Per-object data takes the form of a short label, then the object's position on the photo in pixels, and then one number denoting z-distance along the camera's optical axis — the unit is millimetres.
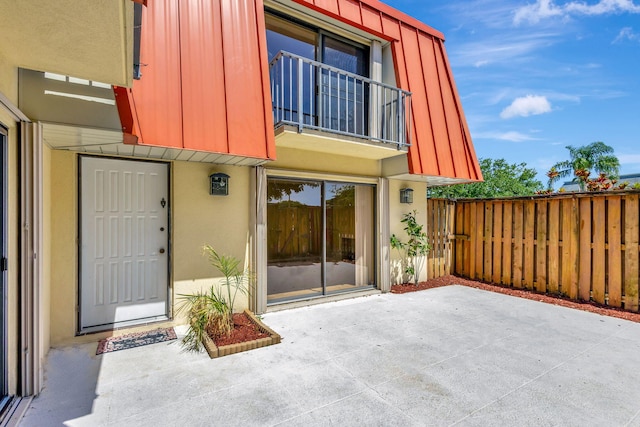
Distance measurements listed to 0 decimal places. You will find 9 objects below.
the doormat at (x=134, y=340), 3684
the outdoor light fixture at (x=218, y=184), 4523
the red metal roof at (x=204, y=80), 3607
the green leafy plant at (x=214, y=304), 3867
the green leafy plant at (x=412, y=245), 6906
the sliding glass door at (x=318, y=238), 5488
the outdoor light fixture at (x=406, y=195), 6797
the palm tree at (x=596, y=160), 19047
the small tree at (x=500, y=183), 16016
